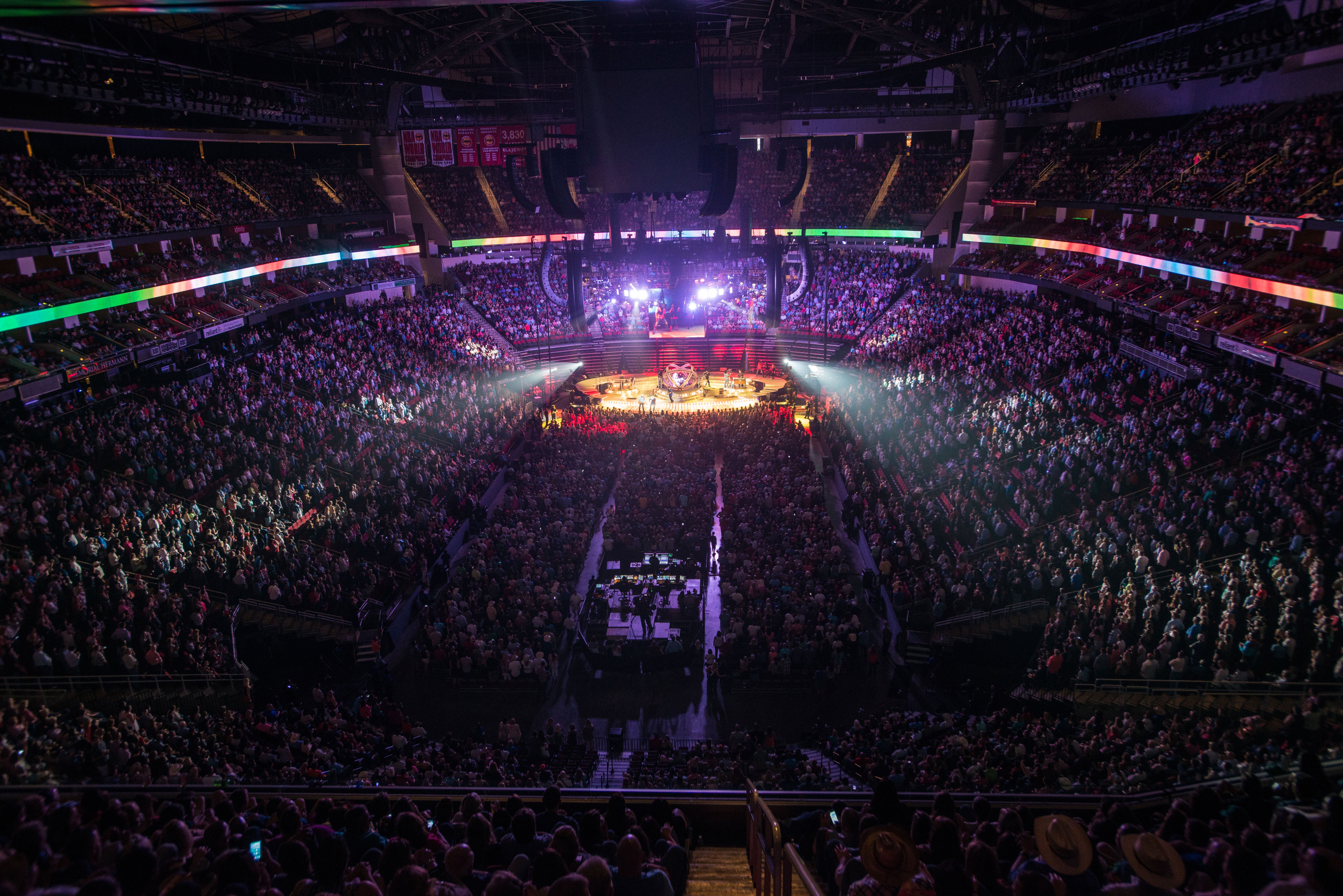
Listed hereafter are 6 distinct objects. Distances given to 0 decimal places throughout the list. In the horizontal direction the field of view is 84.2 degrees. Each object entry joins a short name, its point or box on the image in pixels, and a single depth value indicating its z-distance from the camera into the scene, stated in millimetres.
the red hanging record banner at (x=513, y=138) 41906
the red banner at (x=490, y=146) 41812
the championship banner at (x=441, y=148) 41406
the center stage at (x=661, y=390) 33406
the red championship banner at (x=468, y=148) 41719
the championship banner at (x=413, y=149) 41094
